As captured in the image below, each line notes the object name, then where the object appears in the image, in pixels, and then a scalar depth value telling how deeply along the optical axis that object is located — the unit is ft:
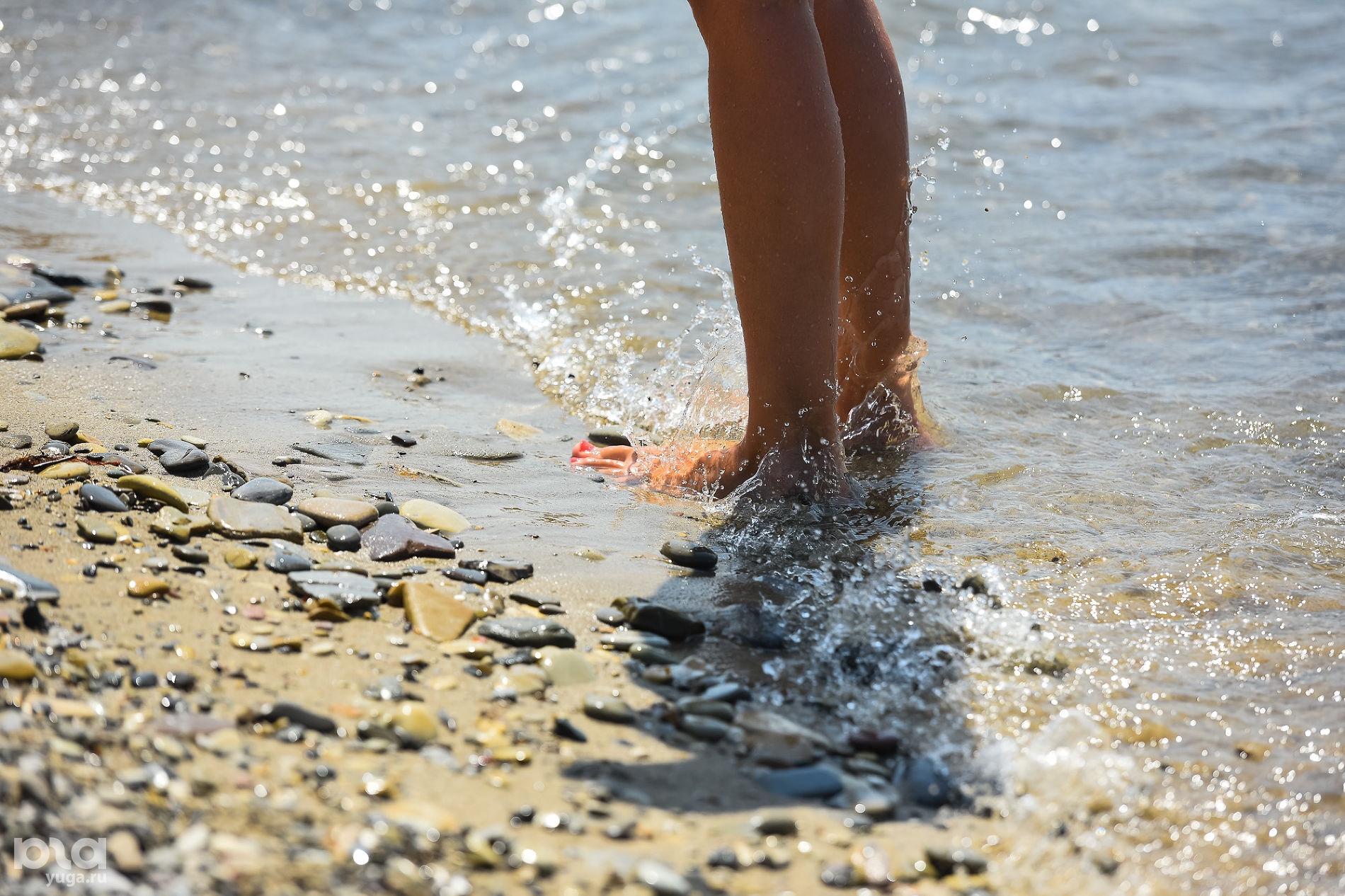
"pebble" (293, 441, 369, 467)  13.34
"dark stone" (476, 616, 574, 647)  12.34
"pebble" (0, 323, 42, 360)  13.72
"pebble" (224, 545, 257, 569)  12.44
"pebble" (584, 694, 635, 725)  12.07
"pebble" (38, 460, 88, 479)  12.70
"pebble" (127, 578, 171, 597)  12.21
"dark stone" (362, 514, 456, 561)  12.67
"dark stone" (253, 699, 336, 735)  11.86
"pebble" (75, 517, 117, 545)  12.40
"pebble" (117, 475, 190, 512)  12.65
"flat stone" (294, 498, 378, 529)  12.77
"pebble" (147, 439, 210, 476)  12.93
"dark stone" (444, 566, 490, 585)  12.58
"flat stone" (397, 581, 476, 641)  12.32
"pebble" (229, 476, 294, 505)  12.82
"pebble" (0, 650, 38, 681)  11.79
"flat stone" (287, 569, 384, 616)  12.35
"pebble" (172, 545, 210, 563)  12.40
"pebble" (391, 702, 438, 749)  11.90
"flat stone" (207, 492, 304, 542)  12.58
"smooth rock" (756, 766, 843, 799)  11.90
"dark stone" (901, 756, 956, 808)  11.94
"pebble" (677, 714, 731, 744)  12.05
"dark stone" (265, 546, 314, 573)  12.45
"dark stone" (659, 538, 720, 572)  12.83
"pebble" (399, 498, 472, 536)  12.88
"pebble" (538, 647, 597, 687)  12.20
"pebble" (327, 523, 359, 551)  12.68
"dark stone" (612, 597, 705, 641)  12.45
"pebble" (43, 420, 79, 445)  12.97
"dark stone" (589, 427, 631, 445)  13.99
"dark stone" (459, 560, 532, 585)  12.64
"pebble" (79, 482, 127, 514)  12.54
